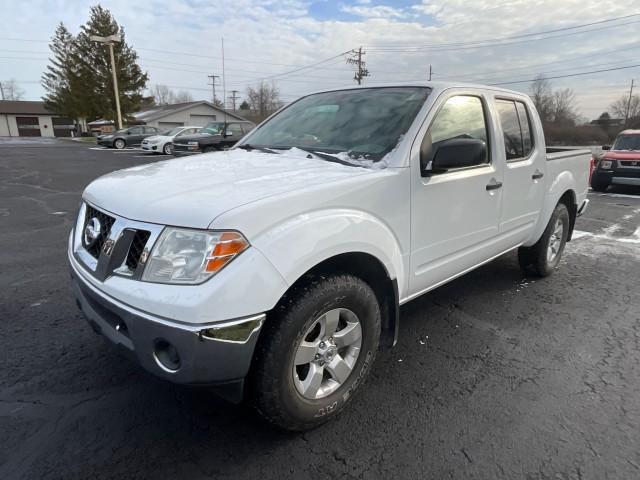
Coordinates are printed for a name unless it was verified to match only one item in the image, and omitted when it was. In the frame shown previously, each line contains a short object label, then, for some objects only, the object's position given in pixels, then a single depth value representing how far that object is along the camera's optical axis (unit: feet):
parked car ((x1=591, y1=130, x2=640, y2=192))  37.45
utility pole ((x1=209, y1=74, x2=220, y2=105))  274.57
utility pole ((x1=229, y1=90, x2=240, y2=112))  289.58
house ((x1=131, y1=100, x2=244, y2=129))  164.13
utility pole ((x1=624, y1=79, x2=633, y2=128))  197.08
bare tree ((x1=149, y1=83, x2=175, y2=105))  356.48
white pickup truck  5.85
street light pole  115.03
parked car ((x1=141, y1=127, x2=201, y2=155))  73.82
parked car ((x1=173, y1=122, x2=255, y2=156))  49.75
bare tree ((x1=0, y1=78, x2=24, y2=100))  346.33
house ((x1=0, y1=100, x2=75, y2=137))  207.31
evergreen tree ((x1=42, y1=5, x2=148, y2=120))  138.41
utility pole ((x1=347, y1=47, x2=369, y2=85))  158.05
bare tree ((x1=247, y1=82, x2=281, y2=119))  236.63
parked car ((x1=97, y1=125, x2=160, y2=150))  92.38
